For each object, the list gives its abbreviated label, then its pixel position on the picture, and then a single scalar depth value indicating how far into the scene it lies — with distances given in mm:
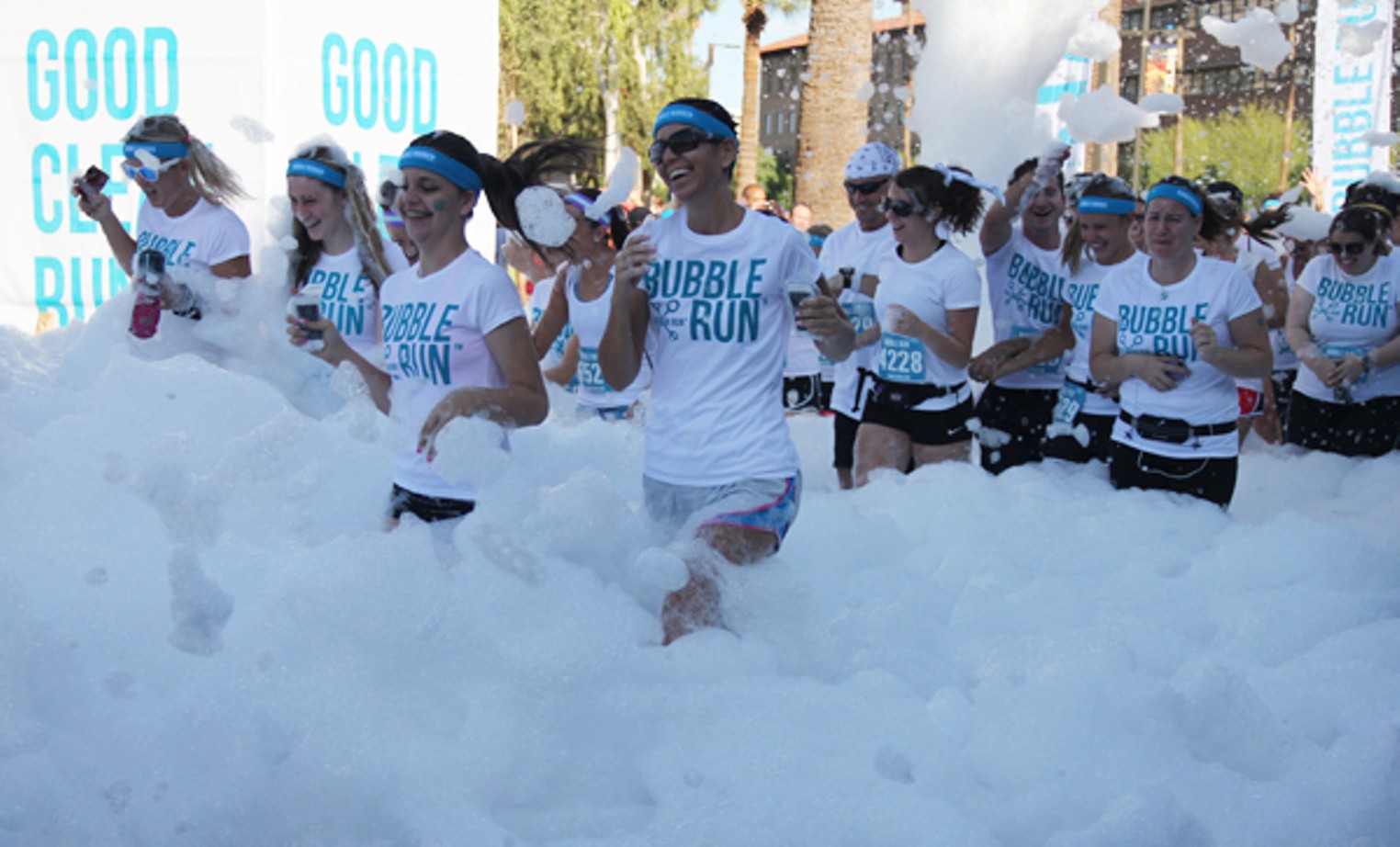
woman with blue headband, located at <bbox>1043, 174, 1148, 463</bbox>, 5539
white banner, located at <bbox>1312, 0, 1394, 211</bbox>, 11766
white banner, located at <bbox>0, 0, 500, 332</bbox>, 8438
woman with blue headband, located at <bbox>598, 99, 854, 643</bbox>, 3527
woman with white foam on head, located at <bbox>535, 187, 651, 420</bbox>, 5453
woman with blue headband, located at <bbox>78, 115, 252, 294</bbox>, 5457
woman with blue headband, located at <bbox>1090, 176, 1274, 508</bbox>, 4766
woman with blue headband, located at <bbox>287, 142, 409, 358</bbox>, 4668
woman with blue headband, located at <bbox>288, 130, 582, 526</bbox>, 3502
